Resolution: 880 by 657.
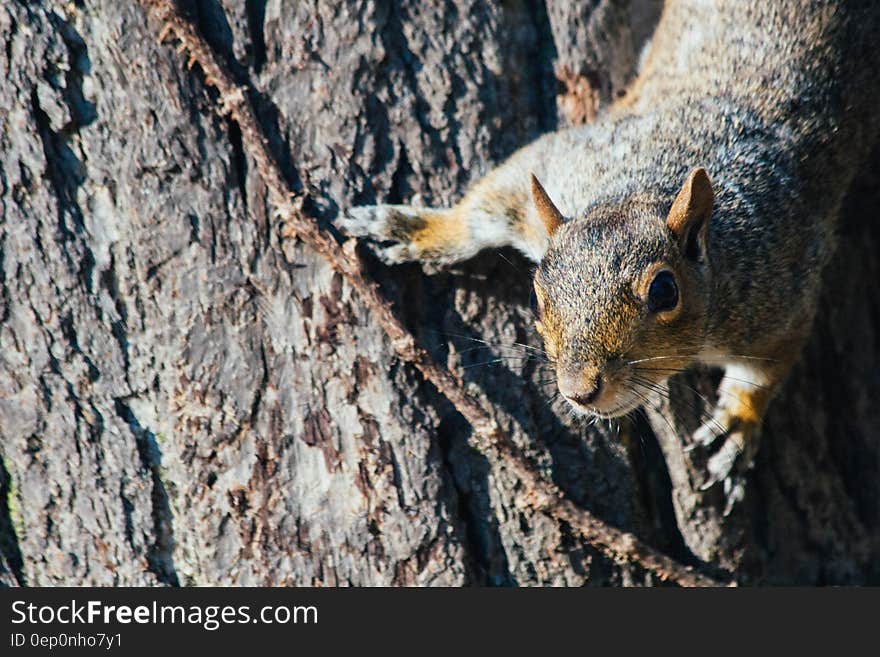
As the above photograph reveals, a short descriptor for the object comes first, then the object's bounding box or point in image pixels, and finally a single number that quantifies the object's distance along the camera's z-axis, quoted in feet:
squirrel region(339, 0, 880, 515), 14.74
